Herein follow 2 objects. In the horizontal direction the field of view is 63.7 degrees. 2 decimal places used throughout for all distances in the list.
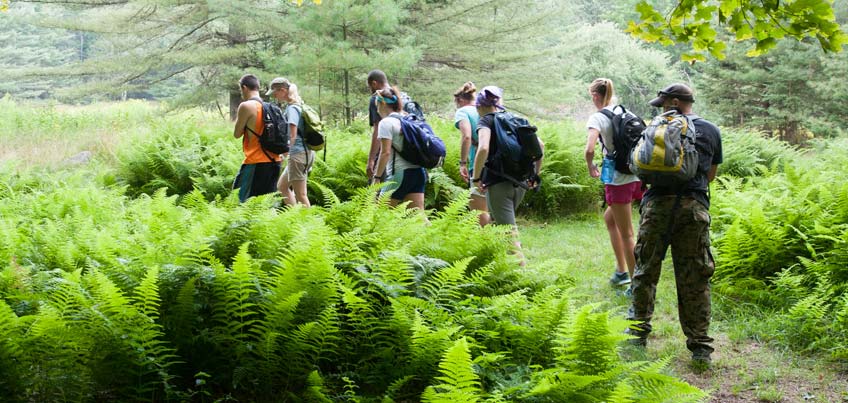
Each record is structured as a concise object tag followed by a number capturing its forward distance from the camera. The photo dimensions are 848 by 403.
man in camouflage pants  5.23
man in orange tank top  7.54
